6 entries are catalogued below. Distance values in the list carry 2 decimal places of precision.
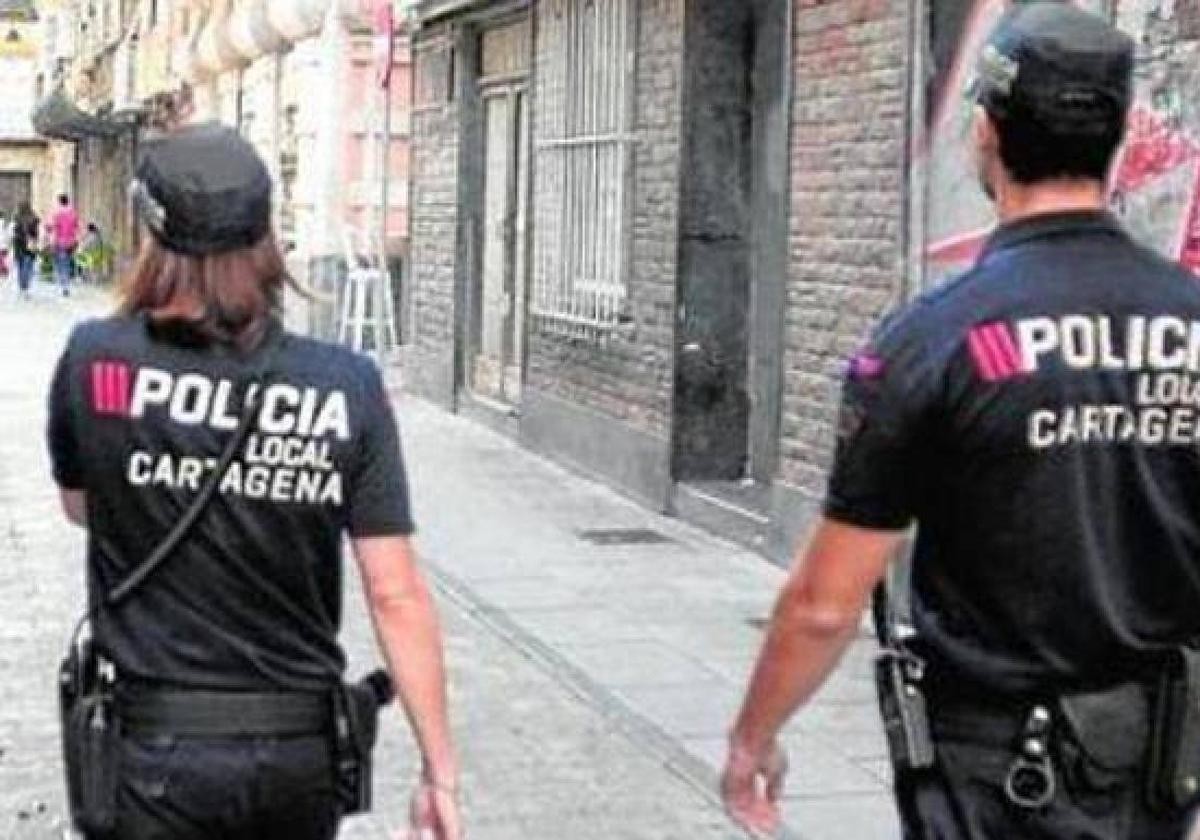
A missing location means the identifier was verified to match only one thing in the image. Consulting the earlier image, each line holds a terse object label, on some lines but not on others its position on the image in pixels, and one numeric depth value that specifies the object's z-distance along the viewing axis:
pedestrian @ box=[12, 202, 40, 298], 43.97
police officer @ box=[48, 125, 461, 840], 3.83
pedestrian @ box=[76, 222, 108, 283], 52.47
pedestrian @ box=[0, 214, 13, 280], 52.56
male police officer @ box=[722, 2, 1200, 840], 3.48
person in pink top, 45.38
